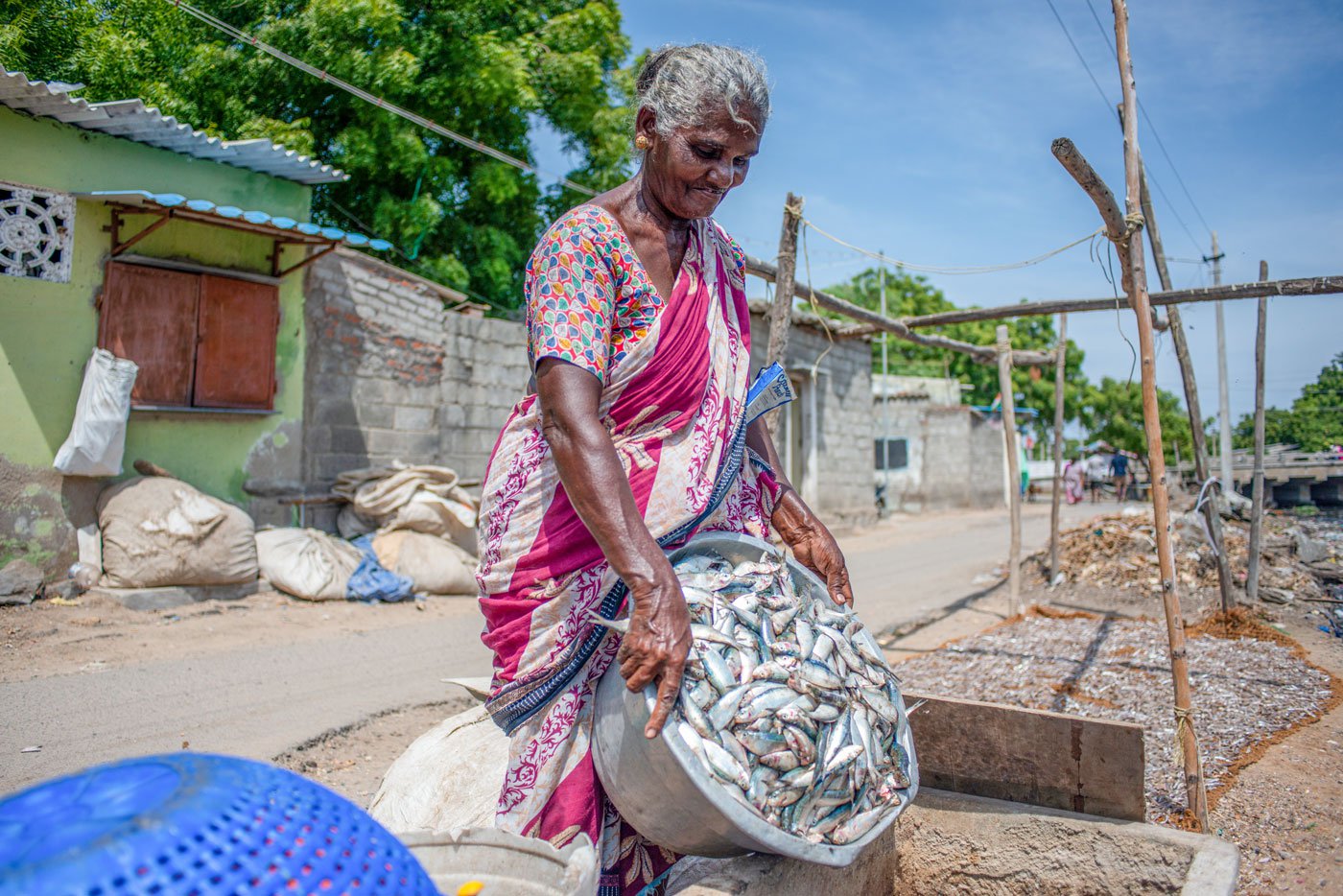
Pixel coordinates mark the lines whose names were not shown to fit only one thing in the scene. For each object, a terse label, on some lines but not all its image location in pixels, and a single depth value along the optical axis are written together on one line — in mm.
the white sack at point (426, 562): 7684
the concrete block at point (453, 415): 9430
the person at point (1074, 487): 24500
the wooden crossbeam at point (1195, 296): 4969
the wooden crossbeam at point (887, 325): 5336
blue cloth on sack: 7191
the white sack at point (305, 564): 6973
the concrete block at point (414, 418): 8961
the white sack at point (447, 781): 2213
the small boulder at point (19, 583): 5902
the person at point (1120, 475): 22672
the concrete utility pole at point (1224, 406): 14898
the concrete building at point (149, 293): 6277
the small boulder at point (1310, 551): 8641
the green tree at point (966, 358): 28109
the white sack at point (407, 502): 8016
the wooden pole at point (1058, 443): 8141
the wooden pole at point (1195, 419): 6078
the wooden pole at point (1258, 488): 7188
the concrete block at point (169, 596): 6273
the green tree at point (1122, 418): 27641
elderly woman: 1814
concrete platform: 1790
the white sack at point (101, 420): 6324
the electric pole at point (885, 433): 18873
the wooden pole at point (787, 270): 4859
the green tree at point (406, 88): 8812
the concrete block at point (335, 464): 8273
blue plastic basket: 779
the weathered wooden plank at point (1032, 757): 2256
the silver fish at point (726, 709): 1533
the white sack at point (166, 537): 6352
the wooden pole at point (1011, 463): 7223
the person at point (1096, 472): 24406
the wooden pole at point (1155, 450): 2932
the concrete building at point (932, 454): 20766
